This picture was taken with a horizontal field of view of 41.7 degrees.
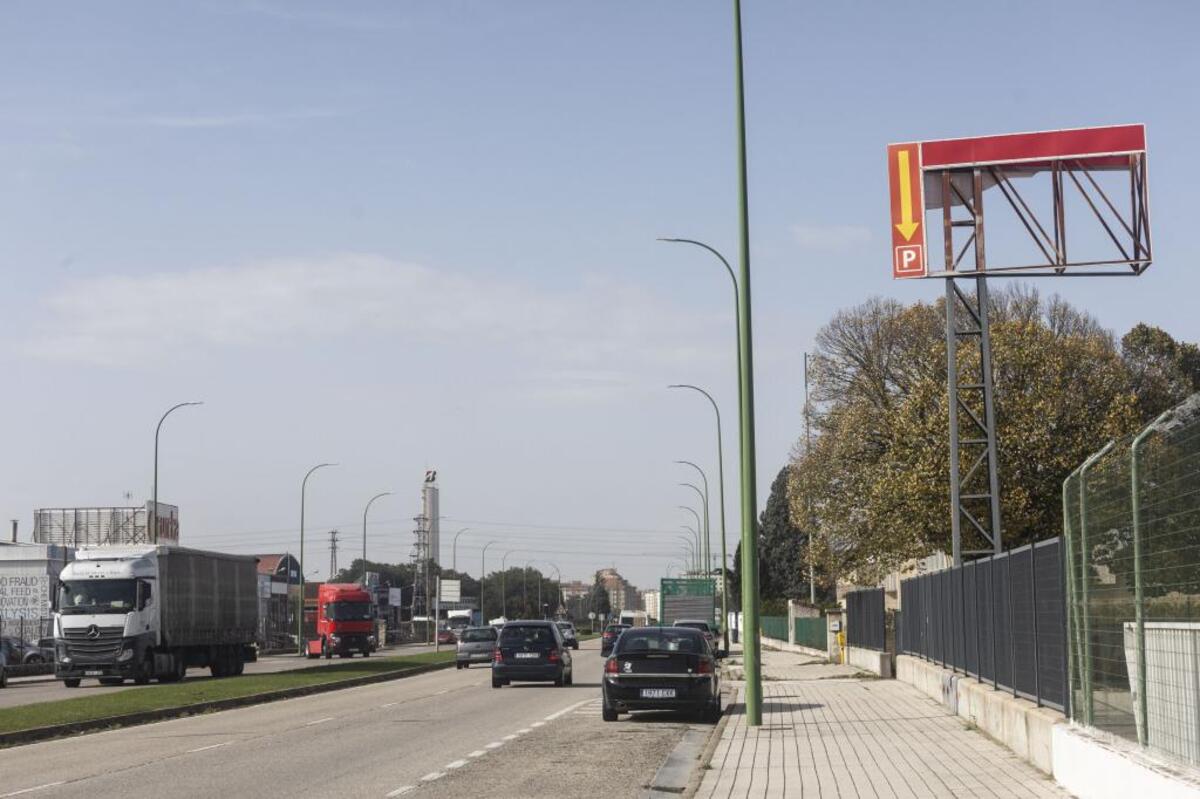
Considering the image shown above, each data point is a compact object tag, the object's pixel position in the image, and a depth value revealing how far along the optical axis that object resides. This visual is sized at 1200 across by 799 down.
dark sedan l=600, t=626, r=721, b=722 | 24.34
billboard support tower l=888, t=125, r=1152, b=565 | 29.52
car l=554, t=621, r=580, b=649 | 73.69
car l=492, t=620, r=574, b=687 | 37.00
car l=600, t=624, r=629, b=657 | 53.71
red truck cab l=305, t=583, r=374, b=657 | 68.62
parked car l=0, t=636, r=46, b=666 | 57.06
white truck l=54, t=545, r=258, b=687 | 41.16
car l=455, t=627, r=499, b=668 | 55.75
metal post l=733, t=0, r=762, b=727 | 22.84
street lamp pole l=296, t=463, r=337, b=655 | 76.39
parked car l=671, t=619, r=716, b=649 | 59.28
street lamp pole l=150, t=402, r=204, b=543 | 55.74
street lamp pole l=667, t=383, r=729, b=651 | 54.53
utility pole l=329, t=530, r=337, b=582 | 165.95
